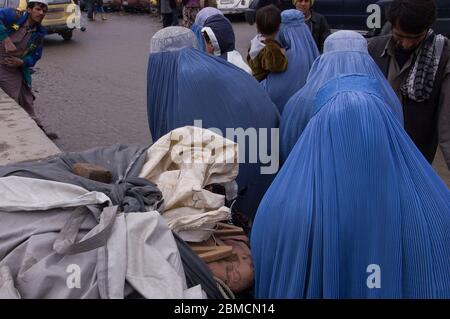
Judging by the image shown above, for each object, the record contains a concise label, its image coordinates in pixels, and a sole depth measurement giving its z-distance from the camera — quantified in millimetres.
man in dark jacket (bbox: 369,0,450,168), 2808
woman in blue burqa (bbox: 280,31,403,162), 2479
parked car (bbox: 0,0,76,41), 12883
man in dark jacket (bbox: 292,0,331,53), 4721
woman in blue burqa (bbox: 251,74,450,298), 1689
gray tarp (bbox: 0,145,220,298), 1522
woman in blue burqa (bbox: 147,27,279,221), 2875
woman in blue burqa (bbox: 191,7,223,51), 4060
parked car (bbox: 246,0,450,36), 9445
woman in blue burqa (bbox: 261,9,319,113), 3793
